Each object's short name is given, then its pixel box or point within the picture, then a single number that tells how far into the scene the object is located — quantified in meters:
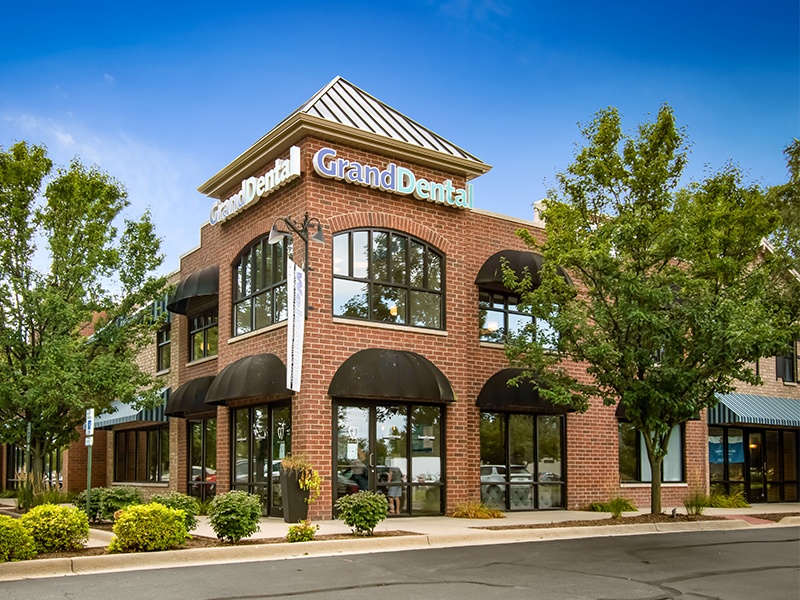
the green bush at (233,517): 14.15
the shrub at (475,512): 20.47
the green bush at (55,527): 12.77
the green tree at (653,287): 19.33
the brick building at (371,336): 19.55
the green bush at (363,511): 15.29
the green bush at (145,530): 13.01
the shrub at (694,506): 21.28
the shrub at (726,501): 26.40
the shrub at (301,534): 14.41
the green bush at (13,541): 11.91
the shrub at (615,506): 20.19
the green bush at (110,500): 18.41
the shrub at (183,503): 15.16
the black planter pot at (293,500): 18.45
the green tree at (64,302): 21.69
